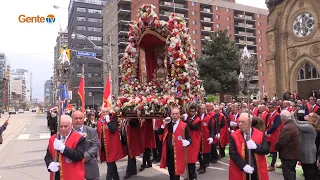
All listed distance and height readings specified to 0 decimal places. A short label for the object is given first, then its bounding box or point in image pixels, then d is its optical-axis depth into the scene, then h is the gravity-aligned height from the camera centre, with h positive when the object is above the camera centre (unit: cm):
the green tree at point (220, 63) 3572 +415
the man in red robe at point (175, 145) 695 -106
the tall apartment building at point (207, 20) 5788 +1702
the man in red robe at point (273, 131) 888 -102
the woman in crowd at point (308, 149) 650 -114
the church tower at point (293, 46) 3038 +534
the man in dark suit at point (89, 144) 548 -78
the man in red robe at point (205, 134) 930 -112
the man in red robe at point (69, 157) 457 -82
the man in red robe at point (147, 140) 945 -126
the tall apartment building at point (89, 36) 7925 +1848
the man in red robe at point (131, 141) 860 -117
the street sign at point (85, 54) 1846 +297
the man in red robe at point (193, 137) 753 -103
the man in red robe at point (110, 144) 770 -111
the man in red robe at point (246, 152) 505 -92
